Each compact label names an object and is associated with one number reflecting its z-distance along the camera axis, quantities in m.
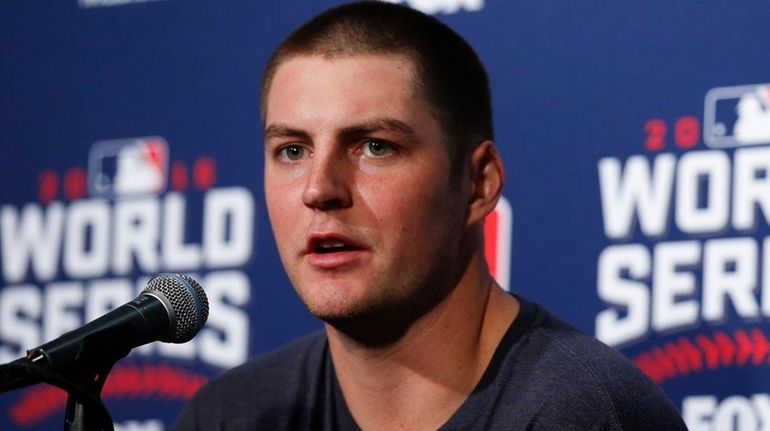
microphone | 4.47
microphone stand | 4.46
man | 4.67
